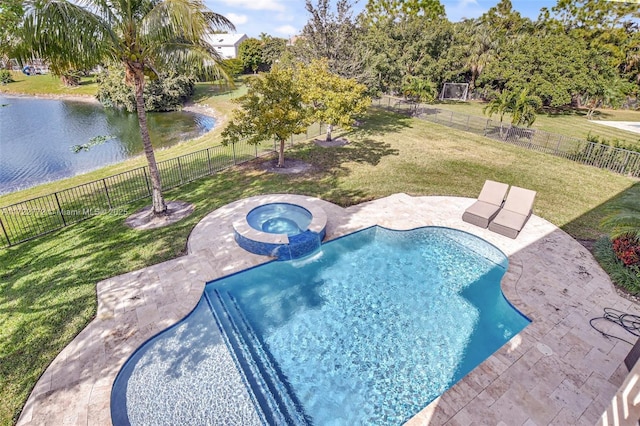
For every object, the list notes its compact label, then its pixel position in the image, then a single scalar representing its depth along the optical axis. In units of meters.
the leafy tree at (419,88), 29.50
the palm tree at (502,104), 20.70
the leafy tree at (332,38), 20.88
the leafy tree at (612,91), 29.95
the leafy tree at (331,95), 16.22
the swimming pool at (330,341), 5.61
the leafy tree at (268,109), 14.17
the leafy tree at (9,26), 5.99
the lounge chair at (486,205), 11.00
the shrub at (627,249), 8.60
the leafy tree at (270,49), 52.34
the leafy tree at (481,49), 37.97
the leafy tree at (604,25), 34.06
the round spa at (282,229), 9.34
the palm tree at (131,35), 7.00
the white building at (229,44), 76.25
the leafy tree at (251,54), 64.06
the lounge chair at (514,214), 10.39
